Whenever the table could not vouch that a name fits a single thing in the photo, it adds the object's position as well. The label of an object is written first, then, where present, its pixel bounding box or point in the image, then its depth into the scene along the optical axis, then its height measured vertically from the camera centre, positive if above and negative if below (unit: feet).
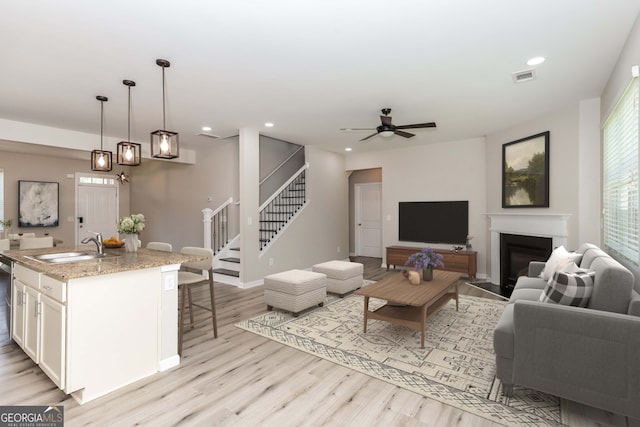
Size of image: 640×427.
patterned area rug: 7.39 -4.33
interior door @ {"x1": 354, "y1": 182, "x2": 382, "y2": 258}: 29.40 -0.51
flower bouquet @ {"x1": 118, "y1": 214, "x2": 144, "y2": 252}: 10.95 -0.54
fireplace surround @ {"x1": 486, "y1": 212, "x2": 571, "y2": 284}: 14.73 -0.68
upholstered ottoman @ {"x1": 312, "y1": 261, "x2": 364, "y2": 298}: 15.98 -3.19
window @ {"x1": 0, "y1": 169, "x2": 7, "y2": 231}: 23.40 +1.26
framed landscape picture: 15.90 +2.20
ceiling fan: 14.02 +3.80
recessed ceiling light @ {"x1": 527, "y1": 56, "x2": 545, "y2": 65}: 9.97 +4.84
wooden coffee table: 10.24 -2.78
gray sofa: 6.27 -2.83
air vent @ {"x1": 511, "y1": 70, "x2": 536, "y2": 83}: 10.89 +4.78
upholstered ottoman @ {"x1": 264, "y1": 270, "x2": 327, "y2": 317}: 13.10 -3.27
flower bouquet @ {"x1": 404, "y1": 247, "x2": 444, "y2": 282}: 12.82 -1.95
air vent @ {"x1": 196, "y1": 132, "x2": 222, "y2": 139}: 19.46 +4.90
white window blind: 8.80 +1.17
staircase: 20.63 -0.75
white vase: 11.16 -1.00
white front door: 27.50 +0.71
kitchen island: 7.32 -2.67
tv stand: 19.71 -2.97
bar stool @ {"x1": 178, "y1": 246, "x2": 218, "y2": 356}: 10.64 -2.19
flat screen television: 21.58 -0.57
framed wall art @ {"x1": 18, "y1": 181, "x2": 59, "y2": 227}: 24.31 +0.75
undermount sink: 9.72 -1.39
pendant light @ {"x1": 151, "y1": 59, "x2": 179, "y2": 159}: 9.97 +2.27
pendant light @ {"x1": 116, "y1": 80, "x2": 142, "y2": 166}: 11.47 +2.17
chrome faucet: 10.61 -0.95
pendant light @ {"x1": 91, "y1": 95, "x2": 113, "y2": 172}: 12.42 +2.08
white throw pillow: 10.83 -1.63
